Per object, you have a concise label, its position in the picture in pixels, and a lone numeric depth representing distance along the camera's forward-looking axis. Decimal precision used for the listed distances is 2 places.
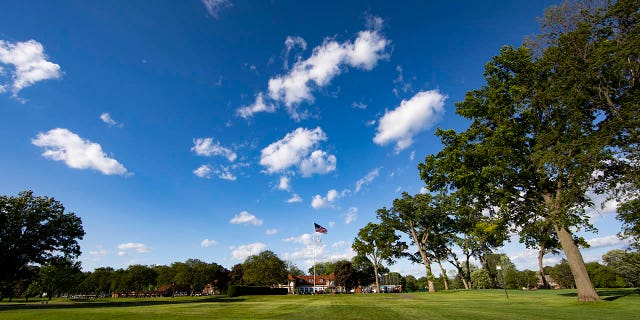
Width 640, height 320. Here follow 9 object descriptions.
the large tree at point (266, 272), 69.54
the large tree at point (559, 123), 18.11
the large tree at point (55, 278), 47.69
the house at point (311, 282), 114.14
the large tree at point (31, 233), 36.97
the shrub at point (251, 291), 59.21
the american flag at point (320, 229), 53.41
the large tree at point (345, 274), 90.81
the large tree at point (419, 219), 51.56
